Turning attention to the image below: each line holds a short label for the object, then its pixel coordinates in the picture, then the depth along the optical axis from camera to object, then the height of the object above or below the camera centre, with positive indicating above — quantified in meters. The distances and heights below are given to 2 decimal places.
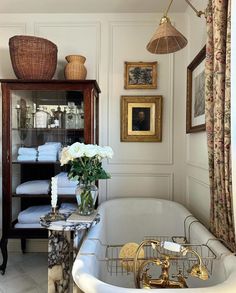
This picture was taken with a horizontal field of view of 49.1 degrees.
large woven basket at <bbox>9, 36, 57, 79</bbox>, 2.16 +0.68
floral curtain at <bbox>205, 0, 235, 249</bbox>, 1.26 +0.11
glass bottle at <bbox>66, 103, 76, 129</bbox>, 2.32 +0.17
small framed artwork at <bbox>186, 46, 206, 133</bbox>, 1.96 +0.35
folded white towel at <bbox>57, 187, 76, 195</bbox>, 2.28 -0.47
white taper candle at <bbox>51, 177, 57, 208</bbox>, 1.58 -0.34
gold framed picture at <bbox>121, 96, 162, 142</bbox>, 2.57 +0.18
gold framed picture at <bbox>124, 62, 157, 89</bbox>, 2.58 +0.60
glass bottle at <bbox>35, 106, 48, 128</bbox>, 2.35 +0.16
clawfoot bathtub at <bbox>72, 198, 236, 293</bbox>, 1.06 -0.64
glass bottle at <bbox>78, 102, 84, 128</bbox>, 2.26 +0.18
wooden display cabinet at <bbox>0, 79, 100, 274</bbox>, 2.21 +0.07
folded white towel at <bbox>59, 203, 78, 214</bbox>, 2.16 -0.59
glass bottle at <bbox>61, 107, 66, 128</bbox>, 2.36 +0.15
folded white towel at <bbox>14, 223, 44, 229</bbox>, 2.23 -0.77
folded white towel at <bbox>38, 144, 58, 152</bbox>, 2.31 -0.10
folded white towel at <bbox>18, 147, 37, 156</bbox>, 2.30 -0.13
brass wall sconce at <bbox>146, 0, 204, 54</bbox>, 1.55 +0.62
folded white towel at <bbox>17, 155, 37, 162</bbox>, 2.29 -0.19
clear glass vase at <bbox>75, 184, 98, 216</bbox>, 1.65 -0.39
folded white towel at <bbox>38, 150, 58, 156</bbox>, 2.31 -0.15
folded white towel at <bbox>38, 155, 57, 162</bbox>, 2.31 -0.19
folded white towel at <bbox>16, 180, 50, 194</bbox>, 2.27 -0.45
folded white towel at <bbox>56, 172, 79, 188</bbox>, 2.27 -0.40
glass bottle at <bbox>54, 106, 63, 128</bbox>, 2.36 +0.19
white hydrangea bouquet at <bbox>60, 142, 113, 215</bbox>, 1.58 -0.21
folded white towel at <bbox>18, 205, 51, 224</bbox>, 2.23 -0.68
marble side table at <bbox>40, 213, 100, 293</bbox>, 1.49 -0.68
